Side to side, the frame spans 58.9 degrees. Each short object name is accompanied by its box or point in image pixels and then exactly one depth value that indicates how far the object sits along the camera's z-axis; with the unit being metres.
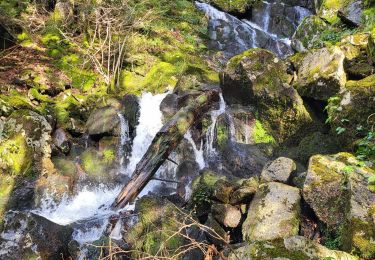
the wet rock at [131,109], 9.67
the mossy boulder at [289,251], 3.54
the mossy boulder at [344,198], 3.96
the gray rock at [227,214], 5.56
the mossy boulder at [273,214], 4.88
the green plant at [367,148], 5.02
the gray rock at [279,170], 5.67
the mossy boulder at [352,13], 9.04
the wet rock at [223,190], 5.86
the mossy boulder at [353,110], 5.80
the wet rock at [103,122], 9.20
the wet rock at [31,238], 5.81
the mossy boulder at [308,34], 10.15
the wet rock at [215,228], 5.45
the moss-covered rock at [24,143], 7.92
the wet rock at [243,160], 7.68
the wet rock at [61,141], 8.87
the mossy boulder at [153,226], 5.50
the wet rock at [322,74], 7.00
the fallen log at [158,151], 7.12
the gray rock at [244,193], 5.67
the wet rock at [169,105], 9.92
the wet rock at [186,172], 8.08
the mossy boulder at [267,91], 7.95
